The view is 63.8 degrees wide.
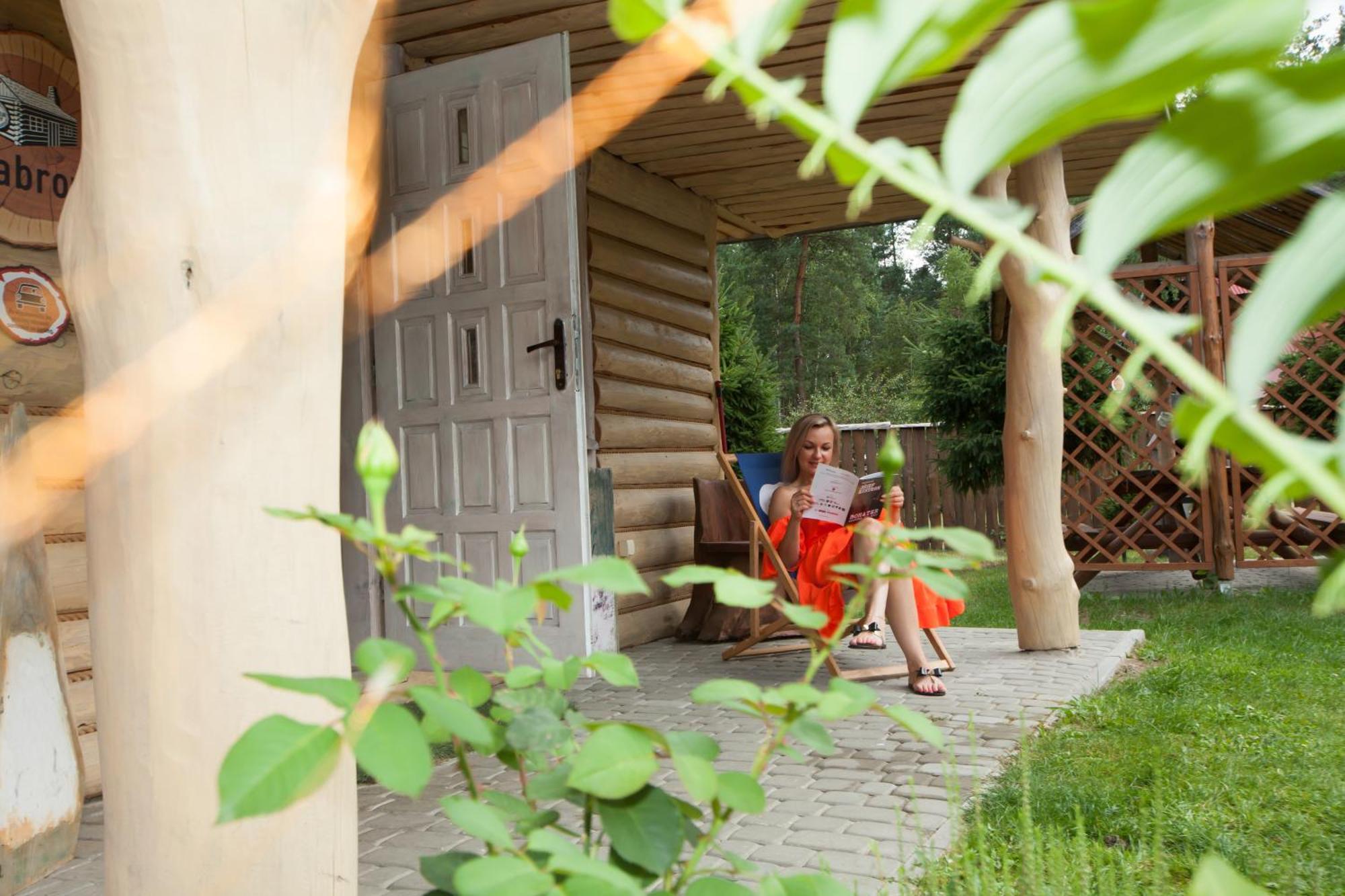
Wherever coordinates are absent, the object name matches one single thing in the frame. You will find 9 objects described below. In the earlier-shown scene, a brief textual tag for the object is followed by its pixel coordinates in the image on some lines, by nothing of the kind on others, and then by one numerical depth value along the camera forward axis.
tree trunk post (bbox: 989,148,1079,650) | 4.86
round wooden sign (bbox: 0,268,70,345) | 3.25
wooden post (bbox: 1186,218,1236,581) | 6.75
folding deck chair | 4.46
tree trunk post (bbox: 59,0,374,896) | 1.32
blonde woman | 4.36
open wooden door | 4.33
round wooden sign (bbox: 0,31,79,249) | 3.28
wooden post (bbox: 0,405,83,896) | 2.58
